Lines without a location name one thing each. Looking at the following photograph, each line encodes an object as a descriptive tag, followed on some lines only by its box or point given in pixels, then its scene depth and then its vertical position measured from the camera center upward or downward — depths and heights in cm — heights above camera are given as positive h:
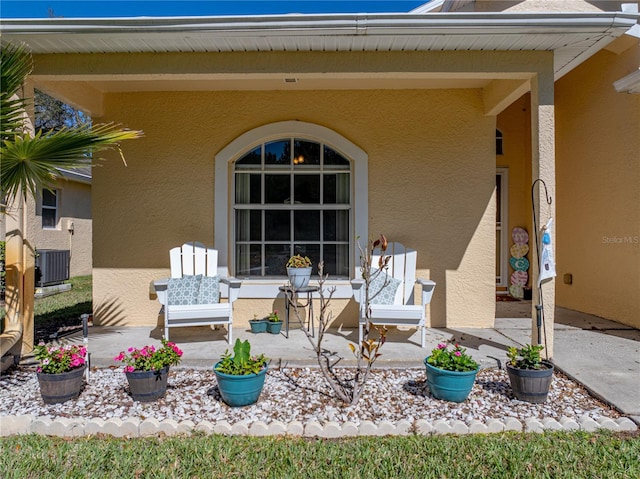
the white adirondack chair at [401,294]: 408 -57
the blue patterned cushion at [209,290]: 467 -55
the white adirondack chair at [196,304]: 414 -52
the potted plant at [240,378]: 286 -95
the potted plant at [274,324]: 480 -96
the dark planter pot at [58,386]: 293 -104
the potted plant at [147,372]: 295 -94
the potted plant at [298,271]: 474 -34
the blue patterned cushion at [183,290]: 463 -55
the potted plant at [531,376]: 296 -97
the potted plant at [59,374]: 294 -95
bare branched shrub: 281 -109
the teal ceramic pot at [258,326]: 482 -99
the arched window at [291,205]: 531 +48
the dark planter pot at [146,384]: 294 -103
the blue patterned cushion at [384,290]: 457 -54
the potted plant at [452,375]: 294 -96
